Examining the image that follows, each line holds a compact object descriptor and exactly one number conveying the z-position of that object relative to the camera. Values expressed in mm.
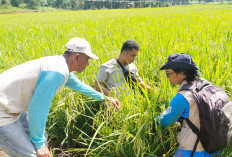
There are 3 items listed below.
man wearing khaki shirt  2293
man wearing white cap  1259
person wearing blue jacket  1308
